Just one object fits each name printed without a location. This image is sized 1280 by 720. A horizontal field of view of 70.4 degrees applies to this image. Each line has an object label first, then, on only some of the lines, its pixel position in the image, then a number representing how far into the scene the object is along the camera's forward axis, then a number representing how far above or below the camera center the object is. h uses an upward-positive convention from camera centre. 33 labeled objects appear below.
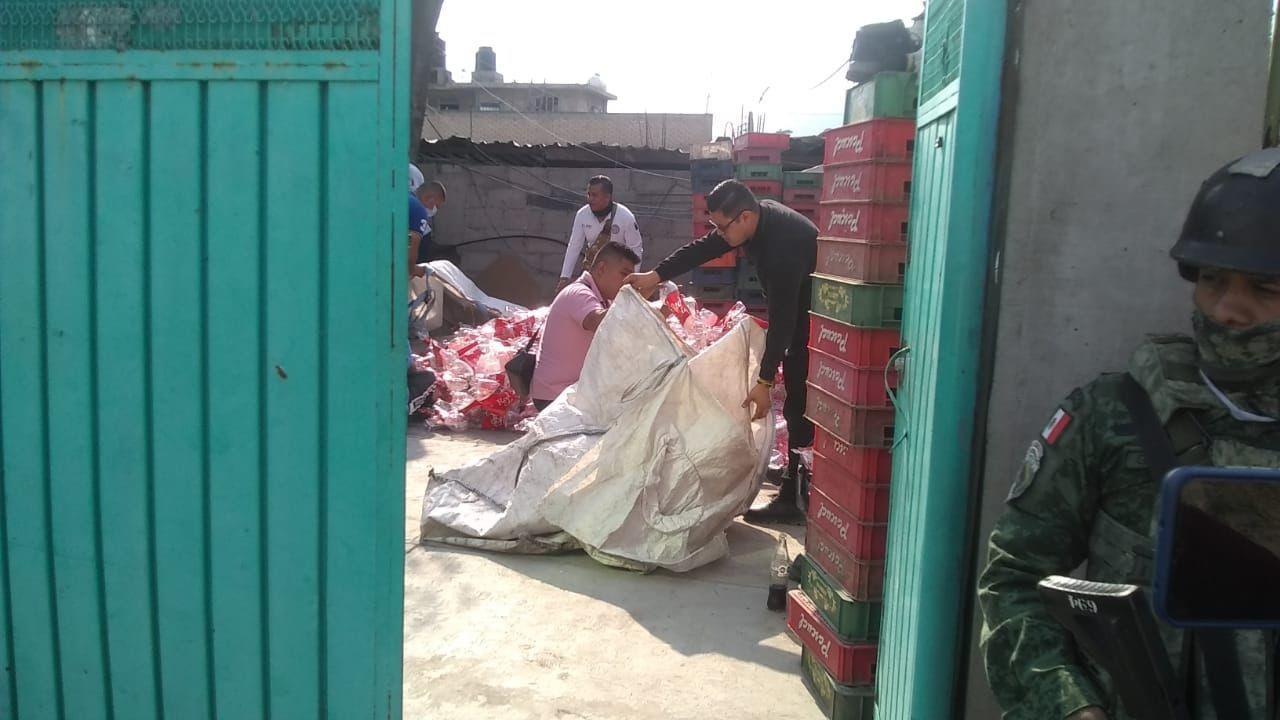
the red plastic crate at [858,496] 2.79 -0.76
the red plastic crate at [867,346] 2.73 -0.28
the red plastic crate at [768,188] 9.88 +0.64
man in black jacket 4.30 -0.18
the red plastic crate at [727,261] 10.01 -0.18
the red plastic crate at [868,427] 2.78 -0.53
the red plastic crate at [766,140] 10.91 +1.29
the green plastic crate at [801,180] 9.80 +0.73
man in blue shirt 8.02 +0.20
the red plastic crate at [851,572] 2.82 -1.02
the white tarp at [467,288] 10.64 -0.66
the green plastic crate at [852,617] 2.84 -1.15
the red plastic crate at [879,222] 2.68 +0.09
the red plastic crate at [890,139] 2.65 +0.33
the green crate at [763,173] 9.93 +0.80
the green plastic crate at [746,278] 10.15 -0.36
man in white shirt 8.66 +0.14
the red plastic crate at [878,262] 2.70 -0.03
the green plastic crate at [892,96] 2.65 +0.46
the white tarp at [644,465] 4.18 -1.05
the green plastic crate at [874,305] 2.71 -0.16
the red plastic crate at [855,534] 2.79 -0.89
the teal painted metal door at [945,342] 1.90 -0.19
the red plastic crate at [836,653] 2.84 -1.29
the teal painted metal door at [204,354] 1.90 -0.29
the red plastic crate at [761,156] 11.02 +1.10
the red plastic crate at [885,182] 2.67 +0.21
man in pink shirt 5.42 -0.49
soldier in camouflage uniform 1.42 -0.32
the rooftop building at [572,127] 24.03 +3.07
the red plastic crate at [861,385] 2.77 -0.41
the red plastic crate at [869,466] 2.78 -0.65
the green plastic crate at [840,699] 2.86 -1.44
